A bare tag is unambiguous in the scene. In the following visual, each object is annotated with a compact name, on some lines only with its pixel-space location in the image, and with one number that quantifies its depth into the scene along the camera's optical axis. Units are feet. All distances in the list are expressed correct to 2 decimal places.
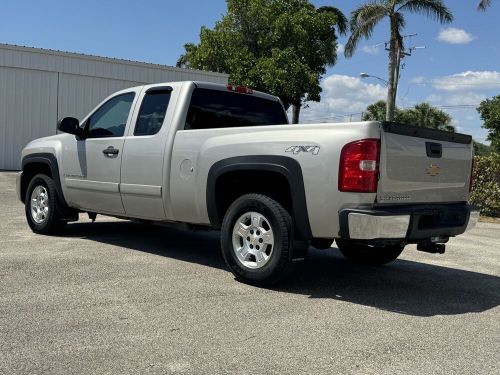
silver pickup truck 15.58
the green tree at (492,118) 145.38
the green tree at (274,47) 93.50
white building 60.39
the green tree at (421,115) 165.99
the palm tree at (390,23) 85.40
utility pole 86.89
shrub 45.03
